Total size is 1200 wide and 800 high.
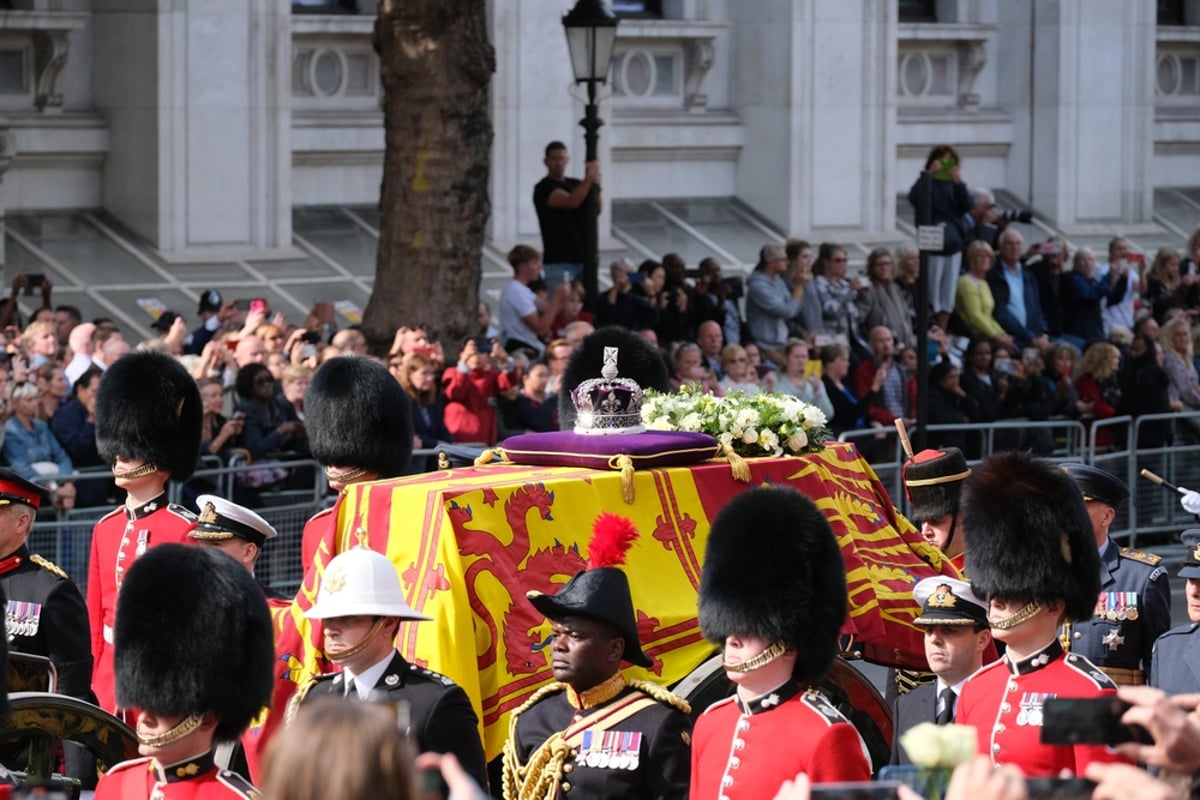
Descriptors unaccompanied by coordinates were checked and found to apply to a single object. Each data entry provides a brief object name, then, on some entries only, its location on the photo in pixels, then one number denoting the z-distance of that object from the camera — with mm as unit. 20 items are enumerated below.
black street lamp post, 30359
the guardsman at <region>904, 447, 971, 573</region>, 16500
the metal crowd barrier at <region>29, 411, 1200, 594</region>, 23641
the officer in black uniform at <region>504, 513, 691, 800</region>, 12531
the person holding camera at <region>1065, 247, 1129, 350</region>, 37219
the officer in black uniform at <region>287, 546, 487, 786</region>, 12484
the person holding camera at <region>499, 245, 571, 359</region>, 29766
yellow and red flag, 14953
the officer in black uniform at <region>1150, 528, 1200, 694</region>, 14453
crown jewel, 17047
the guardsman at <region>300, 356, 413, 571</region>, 17000
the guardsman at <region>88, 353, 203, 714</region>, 15891
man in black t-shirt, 31766
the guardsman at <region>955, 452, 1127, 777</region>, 12047
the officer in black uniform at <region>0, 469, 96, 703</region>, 14898
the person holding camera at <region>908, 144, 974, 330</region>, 35531
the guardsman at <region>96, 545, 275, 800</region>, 10617
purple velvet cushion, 16375
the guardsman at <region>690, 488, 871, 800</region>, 11289
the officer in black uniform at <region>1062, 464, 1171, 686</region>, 15836
